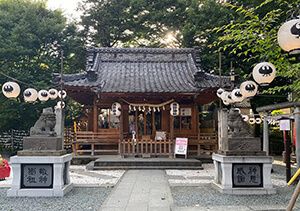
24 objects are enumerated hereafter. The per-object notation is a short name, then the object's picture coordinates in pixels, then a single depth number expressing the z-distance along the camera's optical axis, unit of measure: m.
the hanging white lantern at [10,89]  11.94
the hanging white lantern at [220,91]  14.43
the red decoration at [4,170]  10.11
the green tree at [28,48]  19.38
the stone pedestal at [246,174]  8.07
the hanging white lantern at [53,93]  14.67
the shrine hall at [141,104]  15.40
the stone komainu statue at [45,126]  8.44
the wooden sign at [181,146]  14.63
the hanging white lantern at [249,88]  10.95
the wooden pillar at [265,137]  12.17
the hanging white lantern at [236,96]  12.40
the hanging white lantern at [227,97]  13.50
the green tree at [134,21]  25.86
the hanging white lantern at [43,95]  14.15
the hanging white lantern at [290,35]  4.80
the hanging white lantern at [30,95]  12.91
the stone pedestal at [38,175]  7.86
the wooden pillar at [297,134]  9.54
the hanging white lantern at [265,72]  7.61
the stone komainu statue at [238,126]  8.52
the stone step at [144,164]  13.32
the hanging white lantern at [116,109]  15.71
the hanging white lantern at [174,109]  15.70
